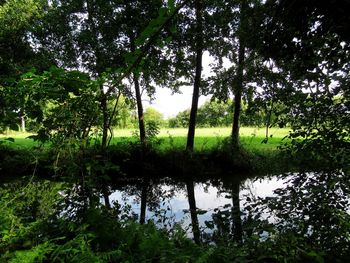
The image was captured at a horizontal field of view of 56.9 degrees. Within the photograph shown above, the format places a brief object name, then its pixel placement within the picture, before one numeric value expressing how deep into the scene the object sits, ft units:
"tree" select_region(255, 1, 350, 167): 11.15
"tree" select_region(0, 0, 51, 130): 42.68
